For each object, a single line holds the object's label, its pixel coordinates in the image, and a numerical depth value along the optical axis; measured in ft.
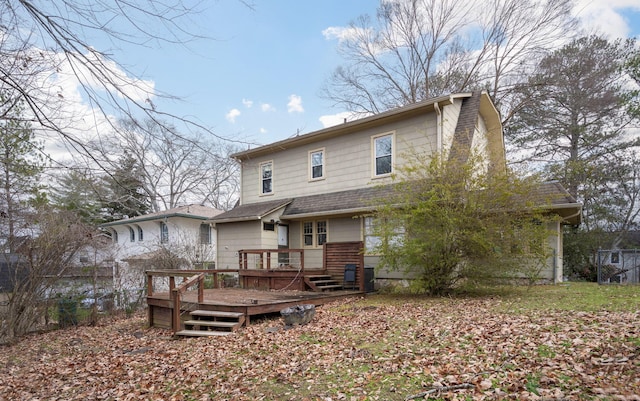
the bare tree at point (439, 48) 65.10
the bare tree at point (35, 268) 31.73
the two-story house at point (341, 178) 40.40
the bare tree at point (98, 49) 10.90
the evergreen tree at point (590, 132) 63.21
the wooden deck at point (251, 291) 29.09
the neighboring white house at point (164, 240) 45.55
